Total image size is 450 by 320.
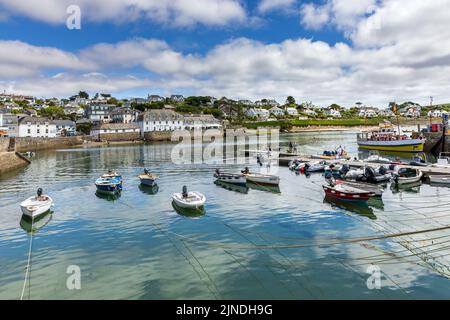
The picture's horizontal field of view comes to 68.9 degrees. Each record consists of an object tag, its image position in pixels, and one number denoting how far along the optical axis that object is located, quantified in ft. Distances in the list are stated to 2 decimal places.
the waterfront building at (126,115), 492.54
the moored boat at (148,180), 116.16
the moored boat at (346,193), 84.79
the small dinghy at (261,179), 111.24
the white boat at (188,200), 81.28
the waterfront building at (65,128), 412.79
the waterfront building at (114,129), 410.52
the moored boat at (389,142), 203.31
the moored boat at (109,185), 105.60
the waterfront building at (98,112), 522.88
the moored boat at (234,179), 114.11
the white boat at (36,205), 77.00
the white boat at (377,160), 149.69
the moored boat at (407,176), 109.50
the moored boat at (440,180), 108.27
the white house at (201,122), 479.41
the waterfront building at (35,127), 358.43
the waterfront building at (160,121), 448.24
